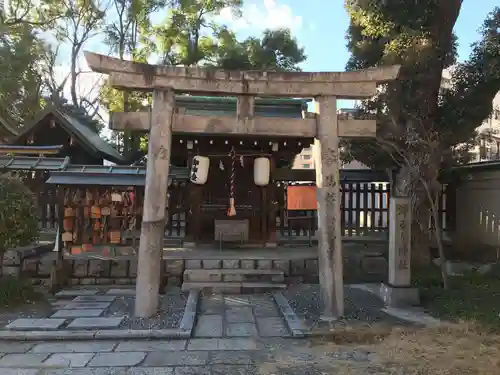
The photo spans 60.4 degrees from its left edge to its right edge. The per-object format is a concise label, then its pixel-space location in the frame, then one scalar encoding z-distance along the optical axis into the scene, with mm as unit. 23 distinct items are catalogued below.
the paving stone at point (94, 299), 8820
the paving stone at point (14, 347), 6039
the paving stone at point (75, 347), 6043
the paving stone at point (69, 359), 5527
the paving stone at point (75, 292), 9461
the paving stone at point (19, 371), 5227
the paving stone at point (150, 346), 6094
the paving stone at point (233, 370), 5277
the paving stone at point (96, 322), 6922
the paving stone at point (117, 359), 5523
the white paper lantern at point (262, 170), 11727
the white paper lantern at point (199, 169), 11586
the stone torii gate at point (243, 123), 7465
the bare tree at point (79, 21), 23719
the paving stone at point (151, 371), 5238
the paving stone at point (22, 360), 5531
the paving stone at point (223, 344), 6160
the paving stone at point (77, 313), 7562
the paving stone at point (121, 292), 9502
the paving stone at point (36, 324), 6812
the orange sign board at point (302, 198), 12148
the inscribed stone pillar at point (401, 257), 8398
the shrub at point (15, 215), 8266
